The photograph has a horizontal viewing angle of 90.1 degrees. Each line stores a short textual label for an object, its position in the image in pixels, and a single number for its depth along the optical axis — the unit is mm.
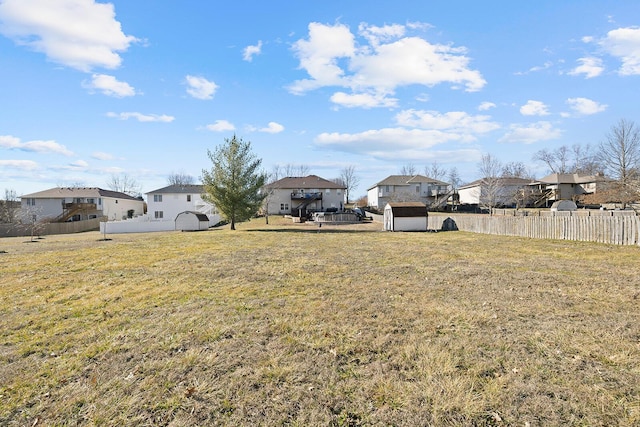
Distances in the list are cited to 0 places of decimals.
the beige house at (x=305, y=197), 56531
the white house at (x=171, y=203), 53062
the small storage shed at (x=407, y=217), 29766
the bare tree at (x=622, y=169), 32994
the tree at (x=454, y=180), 83269
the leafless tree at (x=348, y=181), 95856
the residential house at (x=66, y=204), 50031
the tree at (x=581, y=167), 63431
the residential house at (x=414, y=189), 60906
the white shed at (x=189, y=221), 34250
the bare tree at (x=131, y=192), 87875
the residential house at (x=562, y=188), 55688
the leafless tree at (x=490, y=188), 42944
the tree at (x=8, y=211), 46156
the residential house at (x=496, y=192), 44412
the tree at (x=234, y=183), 30359
